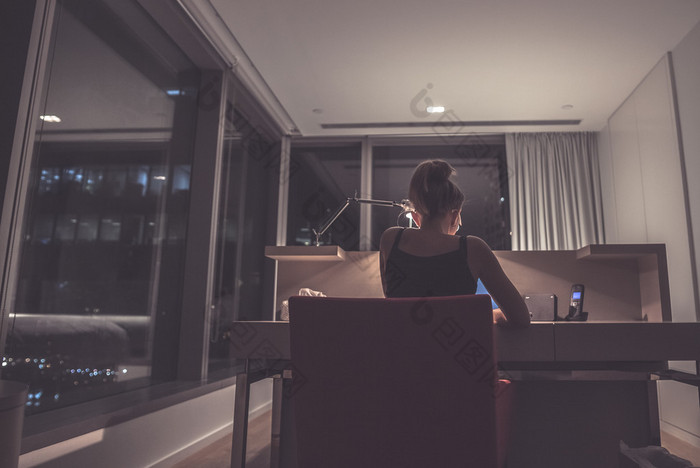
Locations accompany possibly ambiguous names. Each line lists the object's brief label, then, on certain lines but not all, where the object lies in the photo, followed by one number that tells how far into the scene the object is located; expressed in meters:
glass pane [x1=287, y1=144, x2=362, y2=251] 4.63
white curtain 4.38
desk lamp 2.46
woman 1.24
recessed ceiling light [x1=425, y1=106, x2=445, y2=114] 4.08
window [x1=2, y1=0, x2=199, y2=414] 1.87
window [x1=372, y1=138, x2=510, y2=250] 4.61
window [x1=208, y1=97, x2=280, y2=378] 3.48
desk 1.39
